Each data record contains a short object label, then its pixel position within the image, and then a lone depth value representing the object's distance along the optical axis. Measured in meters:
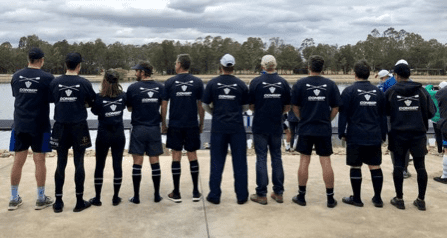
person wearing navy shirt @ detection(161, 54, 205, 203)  4.48
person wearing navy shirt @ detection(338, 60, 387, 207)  4.30
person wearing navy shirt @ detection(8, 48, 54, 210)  4.18
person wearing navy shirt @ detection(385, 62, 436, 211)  4.30
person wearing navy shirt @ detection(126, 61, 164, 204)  4.42
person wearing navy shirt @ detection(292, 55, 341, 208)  4.31
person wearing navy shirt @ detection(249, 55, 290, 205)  4.44
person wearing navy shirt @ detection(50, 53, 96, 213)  4.07
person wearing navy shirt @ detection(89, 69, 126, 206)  4.30
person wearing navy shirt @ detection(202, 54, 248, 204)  4.41
